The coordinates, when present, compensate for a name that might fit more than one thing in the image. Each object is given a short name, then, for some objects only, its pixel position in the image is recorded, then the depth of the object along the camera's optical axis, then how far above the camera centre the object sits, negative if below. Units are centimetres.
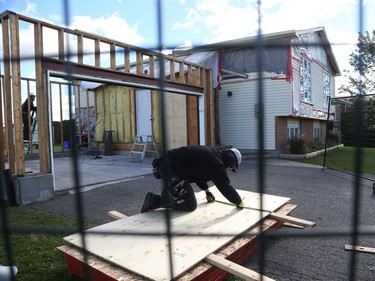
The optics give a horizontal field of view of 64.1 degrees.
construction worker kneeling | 320 -45
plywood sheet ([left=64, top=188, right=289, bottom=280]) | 207 -89
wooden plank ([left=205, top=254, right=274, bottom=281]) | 198 -95
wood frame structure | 433 +85
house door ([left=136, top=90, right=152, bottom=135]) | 1081 +75
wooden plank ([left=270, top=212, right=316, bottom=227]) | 313 -96
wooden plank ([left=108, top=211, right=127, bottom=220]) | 344 -96
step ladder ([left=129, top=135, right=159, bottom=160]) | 973 -38
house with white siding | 966 +99
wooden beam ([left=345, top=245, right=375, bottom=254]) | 275 -114
